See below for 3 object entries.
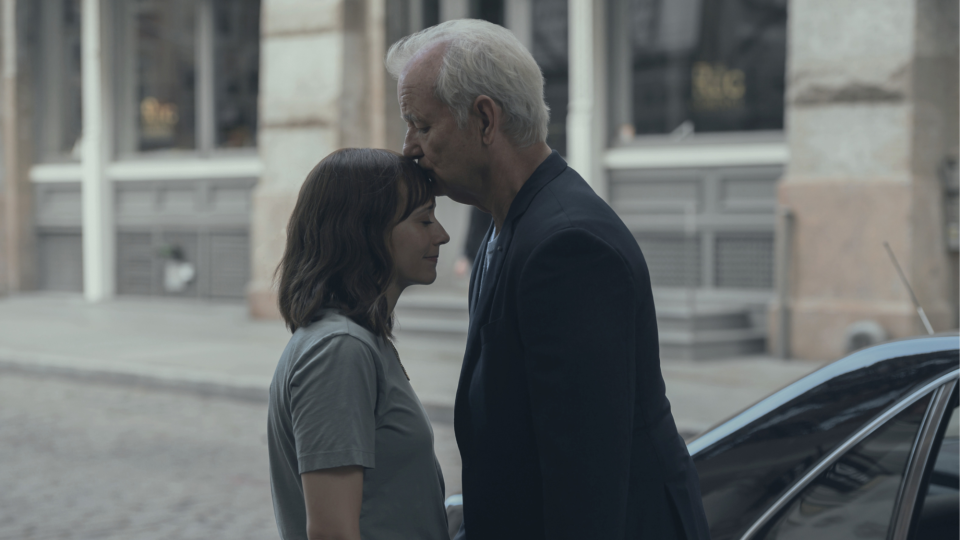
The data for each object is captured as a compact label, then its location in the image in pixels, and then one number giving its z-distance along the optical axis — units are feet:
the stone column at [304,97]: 42.01
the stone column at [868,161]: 30.32
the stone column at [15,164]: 54.49
